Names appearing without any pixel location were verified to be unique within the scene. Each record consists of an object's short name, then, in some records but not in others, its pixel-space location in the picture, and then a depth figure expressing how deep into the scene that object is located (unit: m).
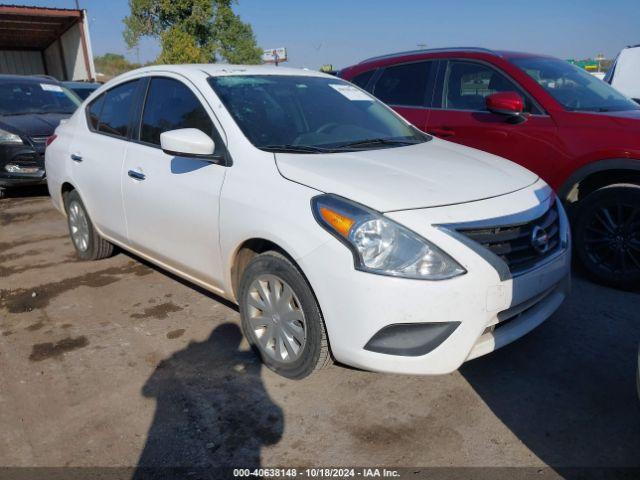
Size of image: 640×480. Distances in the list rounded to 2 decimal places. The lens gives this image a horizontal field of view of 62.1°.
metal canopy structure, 19.98
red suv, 3.72
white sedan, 2.26
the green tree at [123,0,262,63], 25.45
